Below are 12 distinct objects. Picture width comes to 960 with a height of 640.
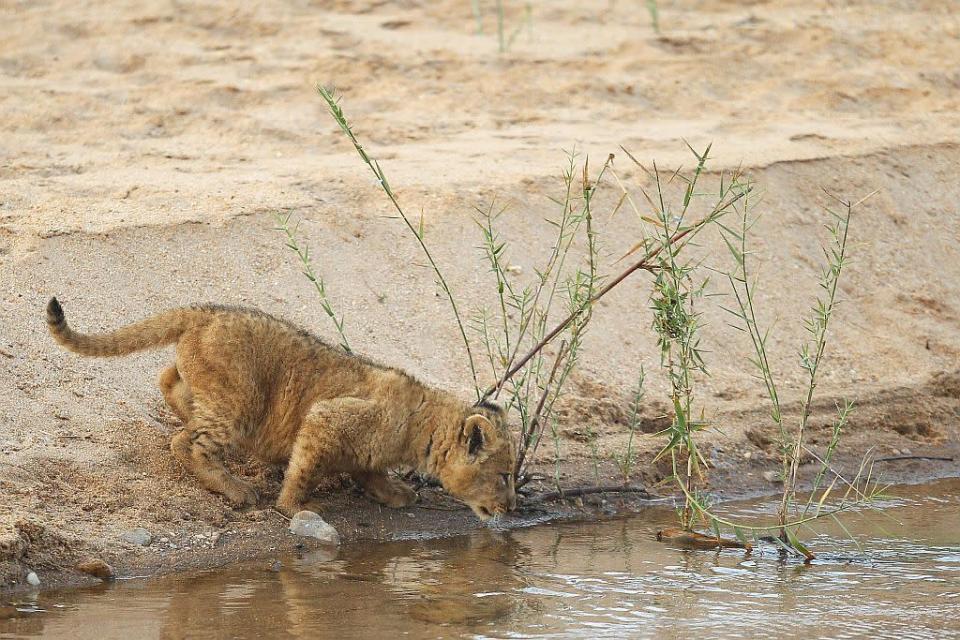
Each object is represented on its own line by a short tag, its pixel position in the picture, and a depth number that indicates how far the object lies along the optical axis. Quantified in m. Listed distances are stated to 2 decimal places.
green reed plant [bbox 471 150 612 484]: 14.12
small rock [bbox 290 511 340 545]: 13.43
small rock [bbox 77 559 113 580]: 11.91
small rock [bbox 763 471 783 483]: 16.61
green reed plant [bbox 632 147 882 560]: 12.91
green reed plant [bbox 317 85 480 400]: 12.75
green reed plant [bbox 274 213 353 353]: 14.77
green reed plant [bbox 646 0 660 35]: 28.66
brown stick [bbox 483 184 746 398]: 12.74
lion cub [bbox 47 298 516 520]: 13.63
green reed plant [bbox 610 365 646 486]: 15.30
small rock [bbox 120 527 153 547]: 12.58
